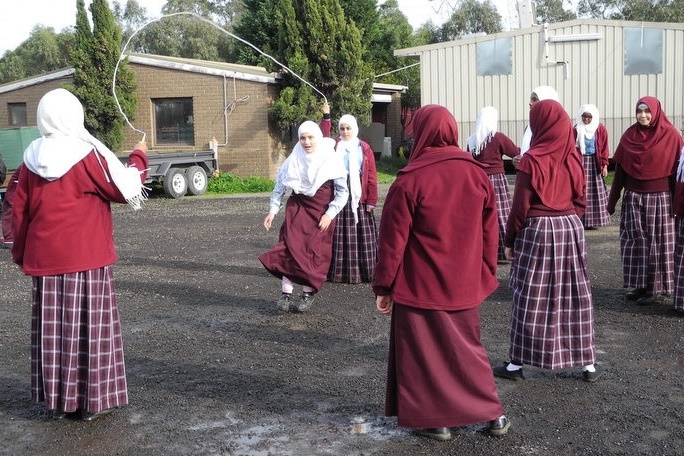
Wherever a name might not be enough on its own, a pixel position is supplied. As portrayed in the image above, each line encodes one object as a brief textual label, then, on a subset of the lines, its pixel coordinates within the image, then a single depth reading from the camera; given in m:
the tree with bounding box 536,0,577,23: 45.69
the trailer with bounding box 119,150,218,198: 17.92
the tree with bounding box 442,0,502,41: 29.44
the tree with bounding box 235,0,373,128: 20.72
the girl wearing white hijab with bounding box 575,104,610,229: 11.13
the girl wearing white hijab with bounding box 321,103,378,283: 8.26
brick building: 21.19
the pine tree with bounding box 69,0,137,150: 20.53
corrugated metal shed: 19.59
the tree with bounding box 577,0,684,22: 42.78
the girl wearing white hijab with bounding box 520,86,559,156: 5.98
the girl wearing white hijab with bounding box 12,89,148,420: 4.21
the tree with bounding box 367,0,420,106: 31.58
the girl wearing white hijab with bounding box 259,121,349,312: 6.84
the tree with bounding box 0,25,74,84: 46.59
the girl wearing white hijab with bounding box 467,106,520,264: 8.59
